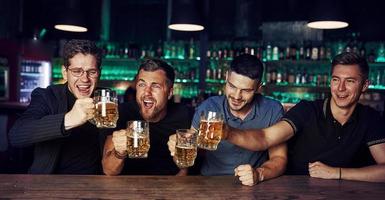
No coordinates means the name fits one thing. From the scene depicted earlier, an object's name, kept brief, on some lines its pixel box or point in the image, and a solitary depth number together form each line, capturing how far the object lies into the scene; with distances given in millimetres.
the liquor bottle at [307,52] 6671
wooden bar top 1656
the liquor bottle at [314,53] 6625
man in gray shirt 2357
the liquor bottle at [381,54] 6434
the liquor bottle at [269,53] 6877
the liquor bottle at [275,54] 6836
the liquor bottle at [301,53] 6715
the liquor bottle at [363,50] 6473
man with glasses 2041
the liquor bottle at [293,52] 6730
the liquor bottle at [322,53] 6592
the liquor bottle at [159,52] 7489
